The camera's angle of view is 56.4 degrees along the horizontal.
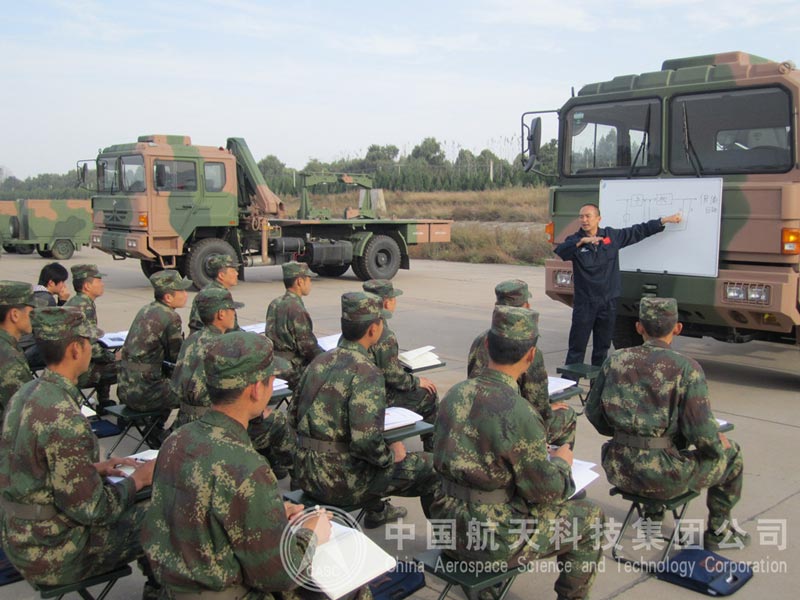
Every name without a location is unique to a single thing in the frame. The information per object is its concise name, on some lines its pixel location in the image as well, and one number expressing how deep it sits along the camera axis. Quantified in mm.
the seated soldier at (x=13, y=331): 3877
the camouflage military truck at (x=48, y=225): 20500
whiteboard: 6465
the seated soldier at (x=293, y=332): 5629
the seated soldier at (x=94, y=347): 6074
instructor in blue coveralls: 6699
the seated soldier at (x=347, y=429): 3447
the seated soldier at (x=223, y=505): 2275
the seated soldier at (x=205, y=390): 4344
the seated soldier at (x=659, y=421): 3508
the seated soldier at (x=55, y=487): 2711
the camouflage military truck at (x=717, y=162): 6160
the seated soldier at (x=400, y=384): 4754
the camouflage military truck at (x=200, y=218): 13641
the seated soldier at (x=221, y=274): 5844
